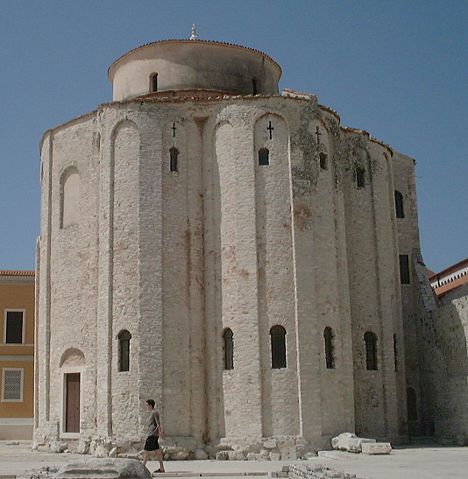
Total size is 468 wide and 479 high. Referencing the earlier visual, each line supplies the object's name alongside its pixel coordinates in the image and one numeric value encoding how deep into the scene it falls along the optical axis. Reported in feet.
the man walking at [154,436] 64.95
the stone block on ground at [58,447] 88.12
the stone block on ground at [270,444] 79.43
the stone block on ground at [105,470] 49.03
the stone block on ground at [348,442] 76.23
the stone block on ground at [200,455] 80.84
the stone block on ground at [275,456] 78.67
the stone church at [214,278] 82.17
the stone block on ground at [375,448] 74.38
